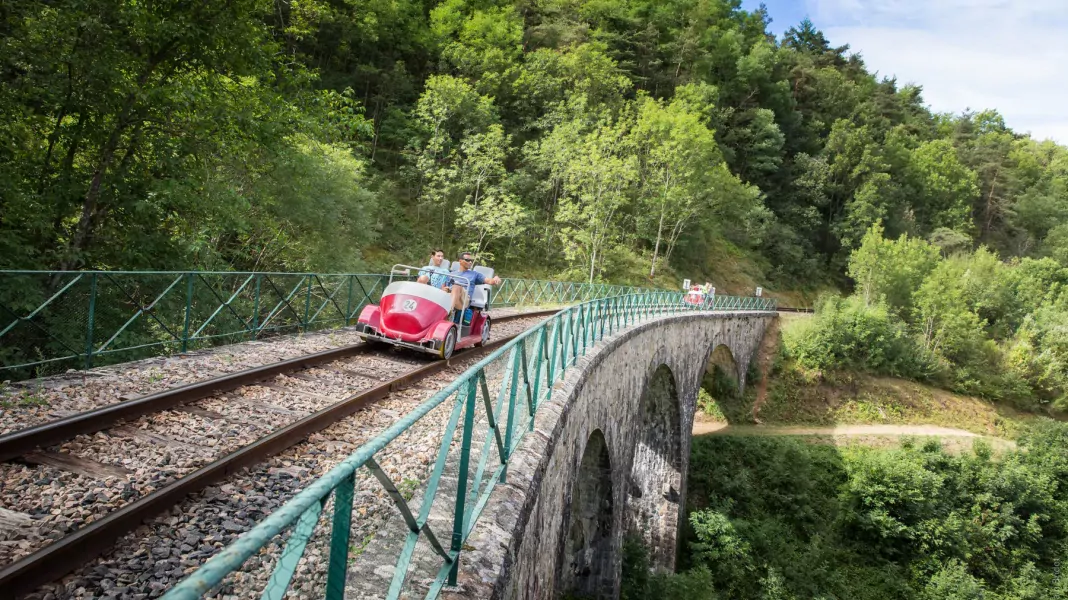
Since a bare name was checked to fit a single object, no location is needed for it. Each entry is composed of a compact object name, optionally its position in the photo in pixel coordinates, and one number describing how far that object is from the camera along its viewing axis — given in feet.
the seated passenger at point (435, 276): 28.53
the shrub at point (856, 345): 99.09
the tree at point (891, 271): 115.96
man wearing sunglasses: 28.27
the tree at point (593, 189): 90.33
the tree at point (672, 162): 98.63
